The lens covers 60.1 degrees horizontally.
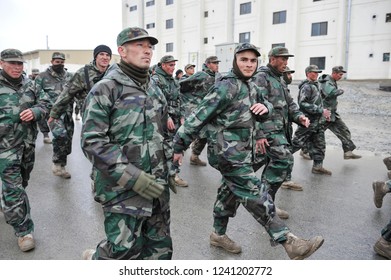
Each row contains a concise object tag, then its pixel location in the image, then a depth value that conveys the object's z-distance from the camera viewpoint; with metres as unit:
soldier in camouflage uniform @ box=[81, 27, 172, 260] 2.25
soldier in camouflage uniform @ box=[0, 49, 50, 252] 3.62
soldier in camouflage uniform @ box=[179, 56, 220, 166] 7.34
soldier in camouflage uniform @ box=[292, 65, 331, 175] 6.23
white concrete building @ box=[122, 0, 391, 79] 26.78
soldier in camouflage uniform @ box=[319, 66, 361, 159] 7.11
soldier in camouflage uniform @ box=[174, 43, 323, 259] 3.16
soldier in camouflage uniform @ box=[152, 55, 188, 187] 6.14
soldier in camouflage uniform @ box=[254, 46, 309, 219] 4.27
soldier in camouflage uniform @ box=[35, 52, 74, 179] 6.05
